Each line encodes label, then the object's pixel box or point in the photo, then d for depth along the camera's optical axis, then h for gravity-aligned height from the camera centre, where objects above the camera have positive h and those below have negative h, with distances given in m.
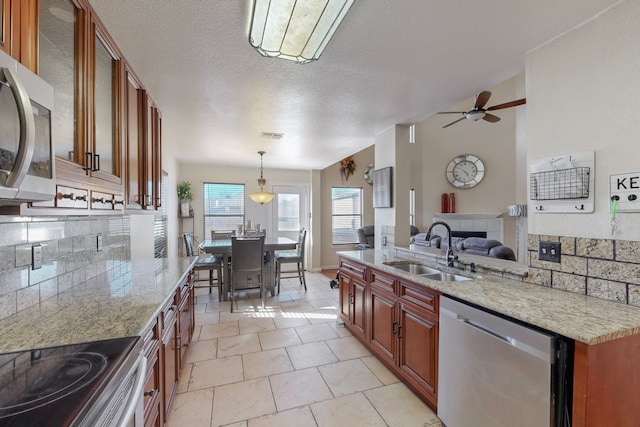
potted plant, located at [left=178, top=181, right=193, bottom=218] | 5.33 +0.30
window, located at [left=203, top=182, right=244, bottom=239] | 5.78 +0.11
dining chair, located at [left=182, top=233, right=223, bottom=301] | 4.22 -0.81
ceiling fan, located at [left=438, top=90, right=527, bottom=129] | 2.76 +1.09
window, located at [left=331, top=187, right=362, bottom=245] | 6.84 -0.04
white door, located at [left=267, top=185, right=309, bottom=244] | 6.22 +0.03
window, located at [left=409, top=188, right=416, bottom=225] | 7.45 +0.14
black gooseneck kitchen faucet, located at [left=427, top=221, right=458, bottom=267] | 2.27 -0.37
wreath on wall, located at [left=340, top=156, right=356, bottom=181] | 6.75 +1.10
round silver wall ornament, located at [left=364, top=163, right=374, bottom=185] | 6.91 +1.00
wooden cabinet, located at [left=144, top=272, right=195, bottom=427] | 1.34 -0.86
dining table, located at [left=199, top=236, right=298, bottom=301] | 4.05 -0.59
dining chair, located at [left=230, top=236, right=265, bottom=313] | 3.88 -0.72
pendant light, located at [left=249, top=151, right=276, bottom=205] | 4.81 +0.29
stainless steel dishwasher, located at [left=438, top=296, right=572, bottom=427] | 1.13 -0.76
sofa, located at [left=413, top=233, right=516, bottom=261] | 4.18 -0.59
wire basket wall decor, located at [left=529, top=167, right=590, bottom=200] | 1.49 +0.16
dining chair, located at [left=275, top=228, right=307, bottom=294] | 4.72 -0.80
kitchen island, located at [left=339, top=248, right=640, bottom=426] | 1.08 -0.57
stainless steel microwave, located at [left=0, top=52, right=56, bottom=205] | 0.72 +0.21
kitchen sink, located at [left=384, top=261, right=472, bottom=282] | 2.22 -0.52
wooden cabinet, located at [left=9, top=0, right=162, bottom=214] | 0.90 +0.55
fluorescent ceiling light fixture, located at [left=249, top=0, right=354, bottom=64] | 1.29 +0.97
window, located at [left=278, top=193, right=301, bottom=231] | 6.28 +0.00
